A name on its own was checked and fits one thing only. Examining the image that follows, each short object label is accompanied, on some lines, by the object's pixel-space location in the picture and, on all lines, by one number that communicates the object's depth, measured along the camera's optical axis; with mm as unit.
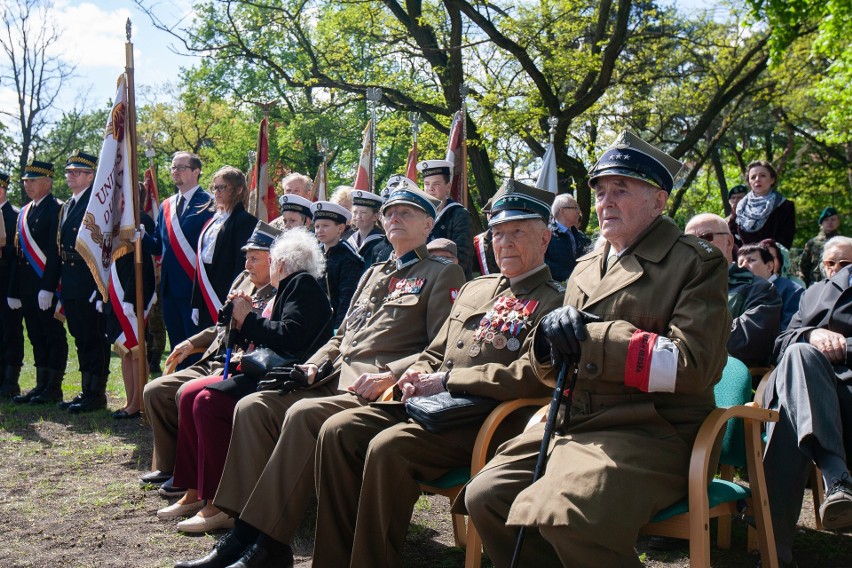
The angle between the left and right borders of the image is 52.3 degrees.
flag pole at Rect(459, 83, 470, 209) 9355
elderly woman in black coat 4473
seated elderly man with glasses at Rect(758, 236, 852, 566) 3318
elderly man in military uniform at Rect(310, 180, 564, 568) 3385
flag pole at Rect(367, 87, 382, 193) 8670
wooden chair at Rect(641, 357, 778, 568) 2711
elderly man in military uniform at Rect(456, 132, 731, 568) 2633
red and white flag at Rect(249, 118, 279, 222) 8711
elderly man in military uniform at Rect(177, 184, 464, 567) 3771
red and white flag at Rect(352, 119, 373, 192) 9008
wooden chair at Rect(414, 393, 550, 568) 3217
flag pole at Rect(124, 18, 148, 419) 6980
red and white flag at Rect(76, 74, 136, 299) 7066
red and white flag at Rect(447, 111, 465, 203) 9359
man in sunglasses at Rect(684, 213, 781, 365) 4254
